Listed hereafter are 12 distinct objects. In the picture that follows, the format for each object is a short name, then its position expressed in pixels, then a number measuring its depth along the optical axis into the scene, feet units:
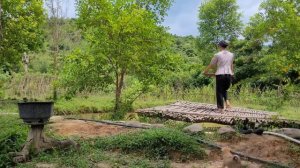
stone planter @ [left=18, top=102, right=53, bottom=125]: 16.96
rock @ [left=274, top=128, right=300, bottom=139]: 19.38
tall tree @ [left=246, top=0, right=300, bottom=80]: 17.92
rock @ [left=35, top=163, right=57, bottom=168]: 15.46
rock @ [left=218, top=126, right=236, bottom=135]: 19.97
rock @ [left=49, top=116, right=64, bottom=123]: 25.84
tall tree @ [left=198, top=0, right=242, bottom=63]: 78.74
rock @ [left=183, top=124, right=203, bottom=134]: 20.52
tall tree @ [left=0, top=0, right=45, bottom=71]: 46.70
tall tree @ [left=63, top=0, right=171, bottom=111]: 31.99
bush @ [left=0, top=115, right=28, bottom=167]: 16.54
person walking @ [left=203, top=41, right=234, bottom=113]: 25.32
